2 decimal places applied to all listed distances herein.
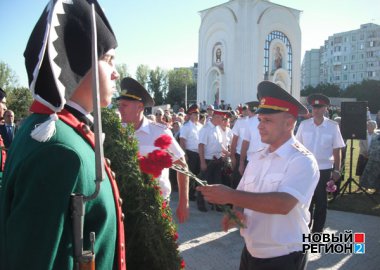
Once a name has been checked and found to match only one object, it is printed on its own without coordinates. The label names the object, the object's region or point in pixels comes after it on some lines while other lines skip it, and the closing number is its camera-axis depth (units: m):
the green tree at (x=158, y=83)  67.25
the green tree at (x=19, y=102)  17.88
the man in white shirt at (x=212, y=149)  8.17
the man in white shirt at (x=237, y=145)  8.02
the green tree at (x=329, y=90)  61.50
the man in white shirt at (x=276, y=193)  2.37
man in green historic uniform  1.15
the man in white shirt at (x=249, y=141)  7.15
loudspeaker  8.47
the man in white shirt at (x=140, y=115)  4.18
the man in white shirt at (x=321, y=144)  5.83
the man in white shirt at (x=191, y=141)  9.09
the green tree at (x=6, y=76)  37.41
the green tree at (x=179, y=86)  65.69
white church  40.78
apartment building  90.44
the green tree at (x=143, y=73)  67.82
